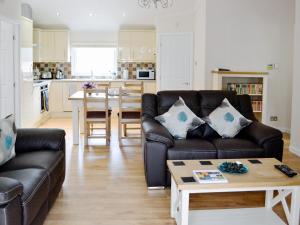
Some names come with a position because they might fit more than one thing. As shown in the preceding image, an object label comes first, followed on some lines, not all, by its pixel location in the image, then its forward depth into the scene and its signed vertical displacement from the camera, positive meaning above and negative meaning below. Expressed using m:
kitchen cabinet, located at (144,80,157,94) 6.60 +0.07
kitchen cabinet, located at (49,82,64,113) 6.58 -0.27
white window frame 7.04 +1.09
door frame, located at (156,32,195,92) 6.09 +0.79
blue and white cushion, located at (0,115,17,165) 2.36 -0.45
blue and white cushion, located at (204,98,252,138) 3.31 -0.38
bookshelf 5.03 +0.11
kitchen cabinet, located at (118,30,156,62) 6.76 +1.07
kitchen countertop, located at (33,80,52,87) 5.69 +0.12
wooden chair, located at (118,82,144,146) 4.54 -0.31
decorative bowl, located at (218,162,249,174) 2.33 -0.67
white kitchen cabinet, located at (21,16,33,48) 4.87 +1.02
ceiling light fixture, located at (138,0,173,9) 5.89 +1.86
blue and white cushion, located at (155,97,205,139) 3.23 -0.37
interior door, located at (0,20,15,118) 4.40 +0.29
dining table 4.52 -0.36
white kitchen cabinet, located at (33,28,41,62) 6.57 +1.13
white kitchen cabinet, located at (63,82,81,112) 6.56 -0.21
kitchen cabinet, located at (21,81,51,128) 4.91 -0.37
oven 6.09 -0.23
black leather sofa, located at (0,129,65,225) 1.70 -0.67
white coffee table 2.14 -0.85
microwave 6.78 +0.36
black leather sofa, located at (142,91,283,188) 2.90 -0.62
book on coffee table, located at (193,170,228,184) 2.15 -0.70
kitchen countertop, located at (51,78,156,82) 6.59 +0.20
